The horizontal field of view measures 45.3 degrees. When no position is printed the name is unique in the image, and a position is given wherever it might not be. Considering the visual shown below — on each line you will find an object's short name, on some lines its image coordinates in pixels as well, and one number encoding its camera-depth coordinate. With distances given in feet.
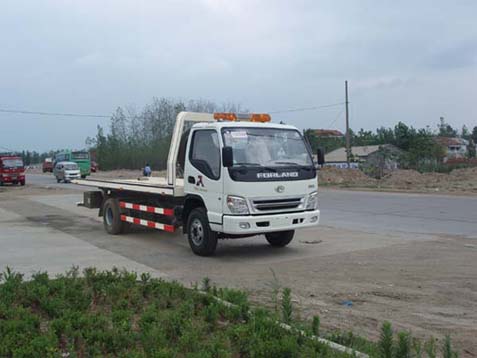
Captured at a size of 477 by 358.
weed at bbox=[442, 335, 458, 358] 14.51
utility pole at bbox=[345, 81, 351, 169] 158.69
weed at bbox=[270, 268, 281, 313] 22.07
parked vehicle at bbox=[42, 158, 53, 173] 268.00
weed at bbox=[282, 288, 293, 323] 18.47
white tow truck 31.83
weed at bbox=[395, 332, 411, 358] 14.65
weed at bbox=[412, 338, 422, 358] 14.98
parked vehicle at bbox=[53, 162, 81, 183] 152.87
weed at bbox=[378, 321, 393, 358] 14.73
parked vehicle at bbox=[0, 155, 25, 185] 143.23
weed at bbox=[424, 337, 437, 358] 14.91
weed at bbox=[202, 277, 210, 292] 22.43
